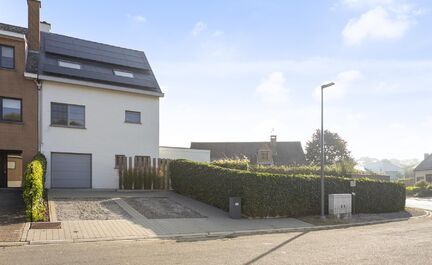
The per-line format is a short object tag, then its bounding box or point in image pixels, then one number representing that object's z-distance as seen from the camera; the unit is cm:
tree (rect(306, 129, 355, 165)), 7056
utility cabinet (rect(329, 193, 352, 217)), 2002
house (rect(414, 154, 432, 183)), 6834
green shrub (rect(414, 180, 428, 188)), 5322
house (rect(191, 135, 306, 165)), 5855
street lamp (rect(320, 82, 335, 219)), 1884
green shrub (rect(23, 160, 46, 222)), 1373
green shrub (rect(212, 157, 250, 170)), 2253
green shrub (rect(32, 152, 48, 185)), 1887
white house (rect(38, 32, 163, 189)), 2217
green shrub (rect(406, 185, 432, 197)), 4935
